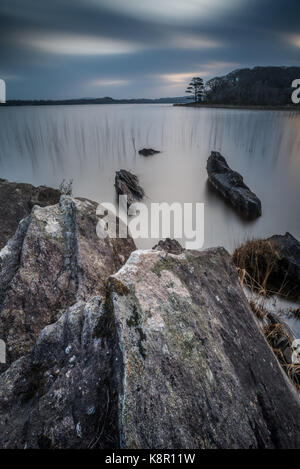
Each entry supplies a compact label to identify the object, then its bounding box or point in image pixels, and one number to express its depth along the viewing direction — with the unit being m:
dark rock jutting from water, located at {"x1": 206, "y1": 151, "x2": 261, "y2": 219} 9.81
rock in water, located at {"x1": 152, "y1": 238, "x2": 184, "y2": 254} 5.14
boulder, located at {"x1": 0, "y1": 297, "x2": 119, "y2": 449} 1.66
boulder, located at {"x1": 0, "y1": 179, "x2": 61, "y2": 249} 5.08
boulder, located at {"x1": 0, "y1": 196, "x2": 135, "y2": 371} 2.80
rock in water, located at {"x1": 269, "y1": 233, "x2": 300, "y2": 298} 5.52
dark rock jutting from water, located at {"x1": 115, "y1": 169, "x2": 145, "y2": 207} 11.33
